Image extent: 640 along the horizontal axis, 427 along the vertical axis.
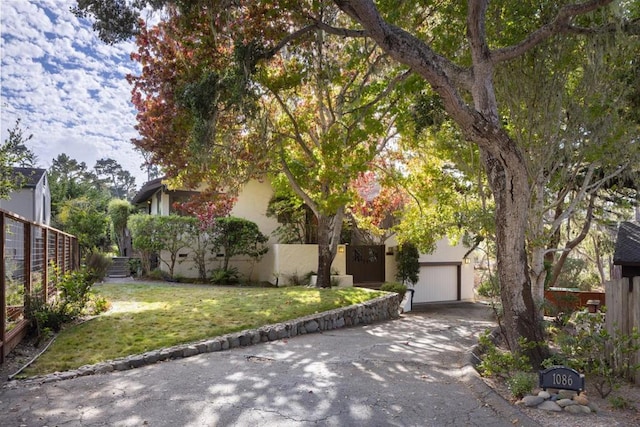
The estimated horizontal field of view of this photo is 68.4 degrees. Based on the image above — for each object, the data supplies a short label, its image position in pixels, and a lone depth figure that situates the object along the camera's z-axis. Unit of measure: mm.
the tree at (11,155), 8805
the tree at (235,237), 17656
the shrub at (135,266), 19545
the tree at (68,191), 26438
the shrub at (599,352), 5969
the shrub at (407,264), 19891
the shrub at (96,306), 9453
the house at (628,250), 9086
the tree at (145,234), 17281
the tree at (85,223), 21609
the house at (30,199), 16506
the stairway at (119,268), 20377
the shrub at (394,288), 16625
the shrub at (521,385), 5391
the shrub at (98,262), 12941
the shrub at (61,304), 7379
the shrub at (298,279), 17625
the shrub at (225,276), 17375
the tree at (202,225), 15594
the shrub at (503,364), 6191
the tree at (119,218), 24656
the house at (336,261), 17969
